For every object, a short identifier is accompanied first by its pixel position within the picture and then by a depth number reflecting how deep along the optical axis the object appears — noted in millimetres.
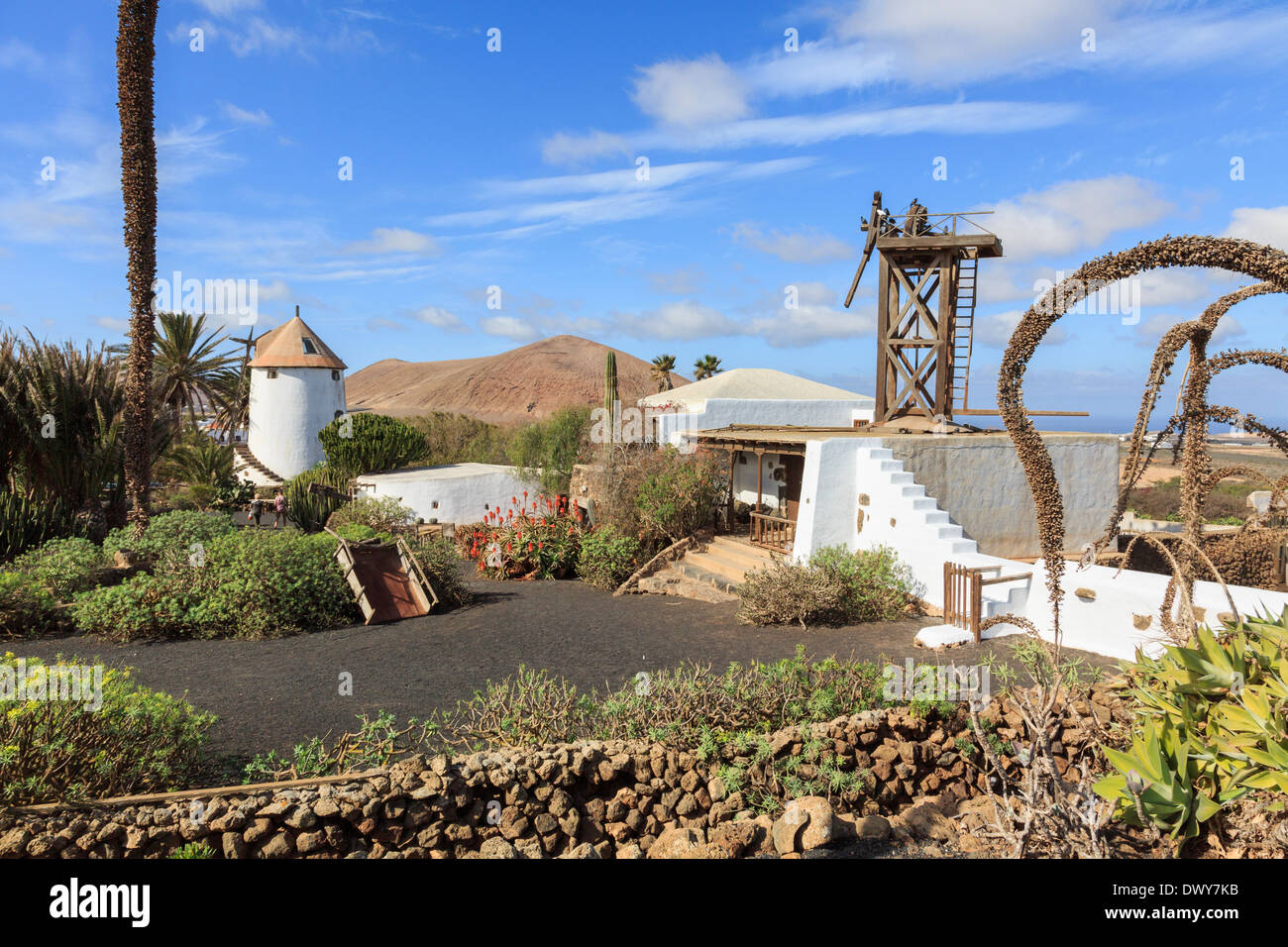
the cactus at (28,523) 11391
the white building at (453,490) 19266
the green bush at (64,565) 9742
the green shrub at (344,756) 4746
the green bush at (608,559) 13047
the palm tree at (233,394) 30922
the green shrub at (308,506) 17203
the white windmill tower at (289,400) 25766
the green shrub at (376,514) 16797
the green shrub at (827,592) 9859
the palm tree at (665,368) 34281
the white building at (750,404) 19516
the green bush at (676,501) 13797
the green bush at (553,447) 21516
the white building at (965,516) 8445
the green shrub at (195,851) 3639
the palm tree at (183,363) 29266
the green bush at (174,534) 10820
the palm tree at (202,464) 24188
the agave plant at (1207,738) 3488
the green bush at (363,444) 20859
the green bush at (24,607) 9094
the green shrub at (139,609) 8891
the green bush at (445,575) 11320
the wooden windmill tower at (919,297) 13367
